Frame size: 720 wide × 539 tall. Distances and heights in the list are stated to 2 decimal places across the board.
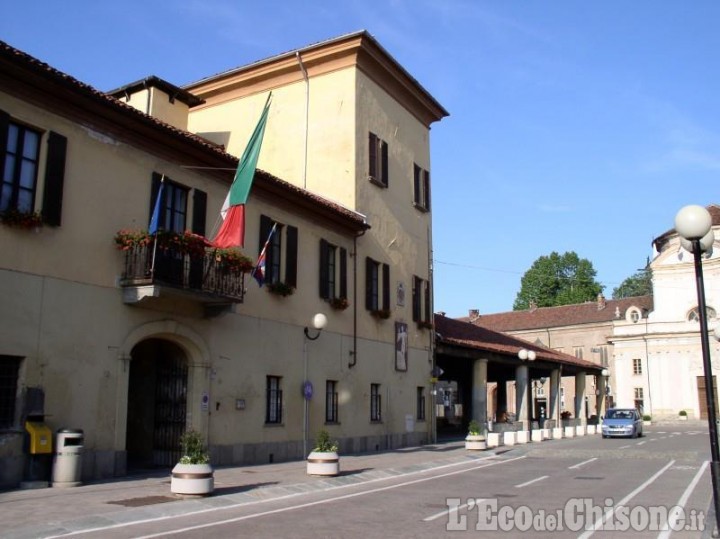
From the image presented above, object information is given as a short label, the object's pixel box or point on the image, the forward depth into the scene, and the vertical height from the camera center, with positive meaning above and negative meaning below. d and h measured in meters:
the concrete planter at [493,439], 29.03 -1.63
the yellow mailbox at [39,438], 13.28 -0.78
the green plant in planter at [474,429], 26.77 -1.14
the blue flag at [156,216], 15.89 +3.99
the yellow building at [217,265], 14.14 +3.28
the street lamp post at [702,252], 8.98 +1.94
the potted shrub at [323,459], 16.83 -1.43
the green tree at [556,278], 96.88 +16.20
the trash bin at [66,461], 13.59 -1.23
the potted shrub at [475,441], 26.52 -1.56
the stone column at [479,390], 33.66 +0.39
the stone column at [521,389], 38.22 +0.52
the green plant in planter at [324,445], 17.15 -1.13
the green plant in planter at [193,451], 13.16 -1.00
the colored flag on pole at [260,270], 18.94 +3.34
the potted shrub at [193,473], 12.88 -1.36
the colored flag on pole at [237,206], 17.41 +4.60
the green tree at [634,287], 108.88 +17.20
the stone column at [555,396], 41.59 +0.18
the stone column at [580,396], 48.31 +0.20
